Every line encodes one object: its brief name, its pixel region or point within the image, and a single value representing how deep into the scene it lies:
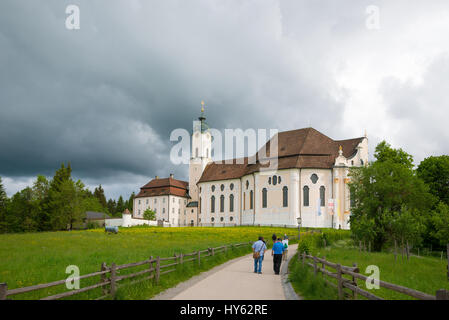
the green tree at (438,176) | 46.56
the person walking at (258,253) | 16.17
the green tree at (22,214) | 63.88
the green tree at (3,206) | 69.88
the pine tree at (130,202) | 137.88
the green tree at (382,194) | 29.89
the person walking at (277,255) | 16.25
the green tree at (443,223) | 32.34
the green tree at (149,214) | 78.23
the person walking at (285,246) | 21.75
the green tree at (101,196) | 144.62
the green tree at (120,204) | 147.75
